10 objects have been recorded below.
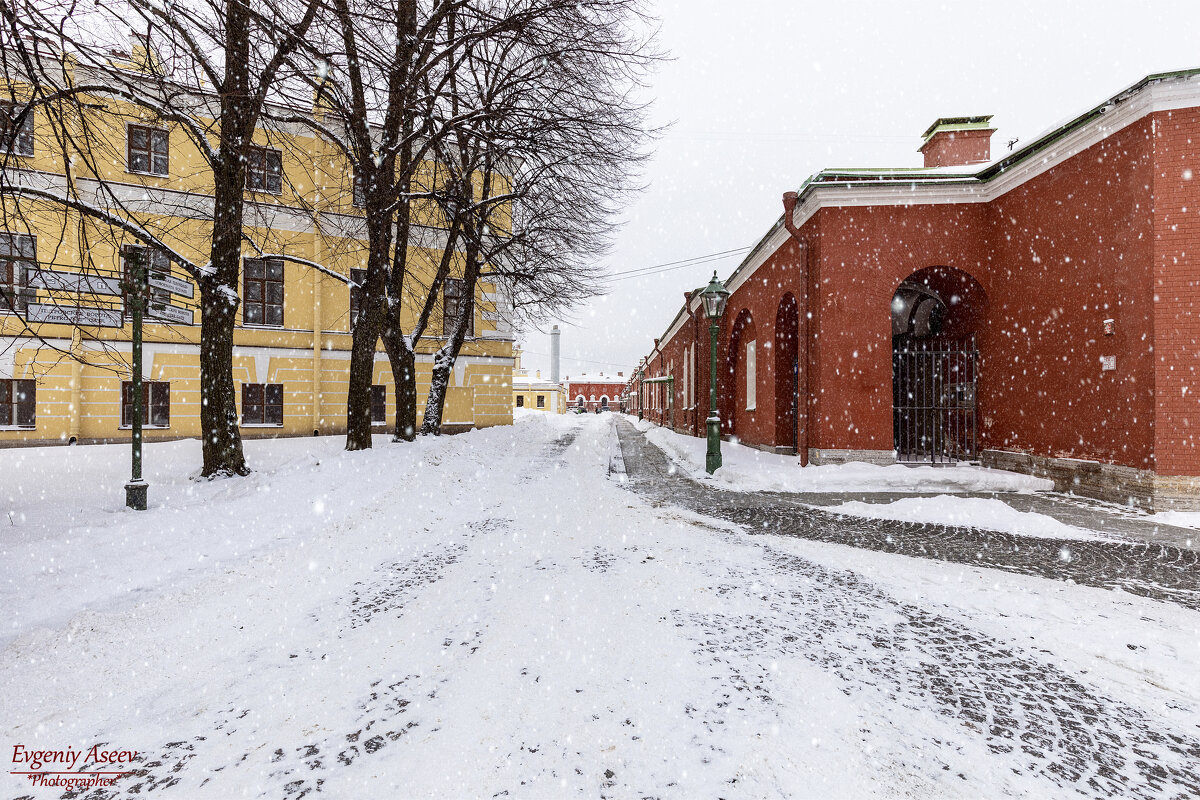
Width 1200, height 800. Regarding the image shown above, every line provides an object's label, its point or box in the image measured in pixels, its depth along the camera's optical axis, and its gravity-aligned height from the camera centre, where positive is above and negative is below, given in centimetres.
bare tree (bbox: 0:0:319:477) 363 +268
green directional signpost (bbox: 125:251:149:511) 608 +36
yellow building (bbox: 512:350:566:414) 7119 +93
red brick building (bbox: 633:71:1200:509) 717 +192
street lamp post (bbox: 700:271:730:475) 1091 +88
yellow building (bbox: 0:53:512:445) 1520 +213
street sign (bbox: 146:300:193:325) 641 +115
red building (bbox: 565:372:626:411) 10431 +227
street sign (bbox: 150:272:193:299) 647 +154
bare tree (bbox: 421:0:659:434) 843 +519
